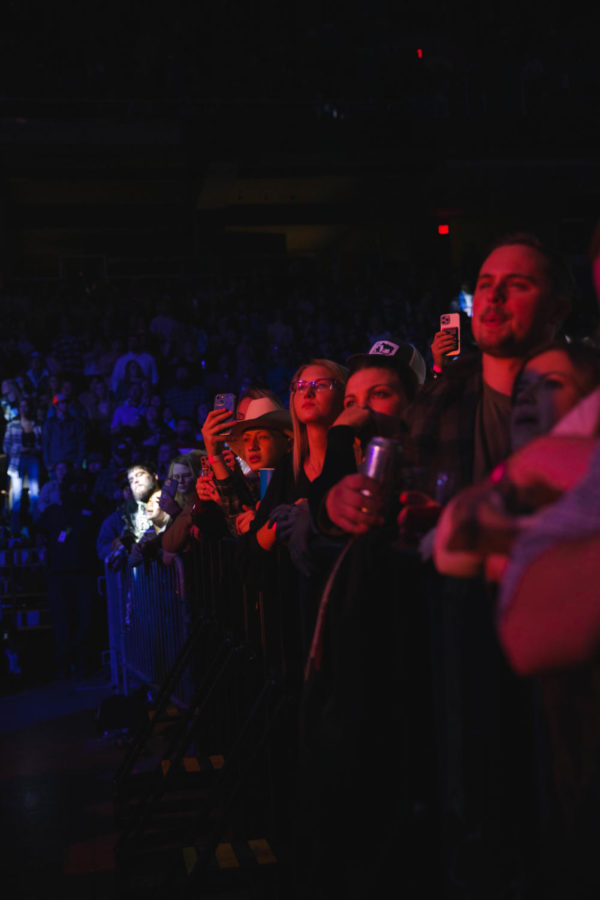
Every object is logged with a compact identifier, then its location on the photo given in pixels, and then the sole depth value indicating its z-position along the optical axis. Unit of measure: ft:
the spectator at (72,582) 32.30
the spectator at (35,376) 41.27
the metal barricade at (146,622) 18.80
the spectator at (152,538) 20.48
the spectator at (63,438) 37.73
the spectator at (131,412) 37.42
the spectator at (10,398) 40.68
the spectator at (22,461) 38.40
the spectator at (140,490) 25.25
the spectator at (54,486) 33.76
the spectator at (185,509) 15.75
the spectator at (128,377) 40.50
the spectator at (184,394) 39.14
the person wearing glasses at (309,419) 11.41
